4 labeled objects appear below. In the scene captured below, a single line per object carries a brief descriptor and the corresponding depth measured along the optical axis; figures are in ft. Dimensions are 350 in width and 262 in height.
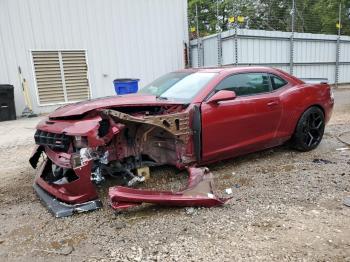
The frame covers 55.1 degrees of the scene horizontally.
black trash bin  34.58
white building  36.50
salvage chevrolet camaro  11.42
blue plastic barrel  29.29
